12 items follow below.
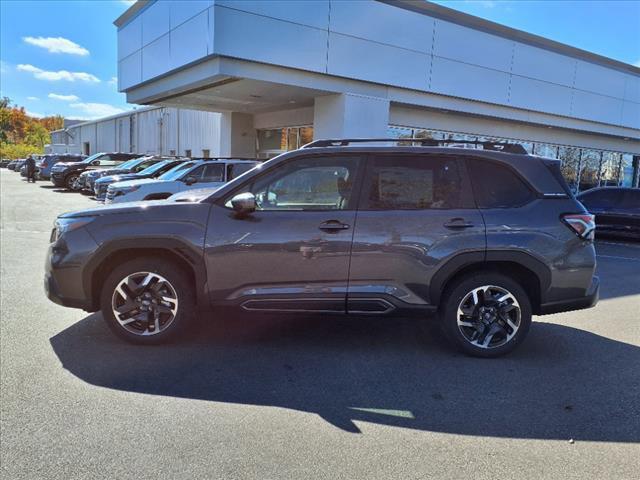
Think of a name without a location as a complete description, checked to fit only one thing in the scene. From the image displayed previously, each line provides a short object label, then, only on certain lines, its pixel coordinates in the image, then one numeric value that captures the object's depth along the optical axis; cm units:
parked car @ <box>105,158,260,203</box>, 1255
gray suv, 439
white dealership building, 1507
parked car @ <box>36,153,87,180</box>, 3046
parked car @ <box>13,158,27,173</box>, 5867
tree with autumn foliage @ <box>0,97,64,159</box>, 10062
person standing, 3244
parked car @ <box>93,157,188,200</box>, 1552
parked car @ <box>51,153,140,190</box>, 2450
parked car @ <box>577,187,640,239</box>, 1398
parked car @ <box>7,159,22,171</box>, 6394
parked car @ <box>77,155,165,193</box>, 1945
